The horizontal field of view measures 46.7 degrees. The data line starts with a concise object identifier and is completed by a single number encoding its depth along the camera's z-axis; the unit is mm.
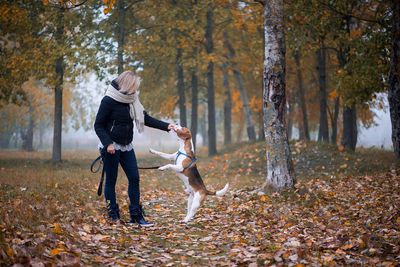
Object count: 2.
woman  7699
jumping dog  8117
